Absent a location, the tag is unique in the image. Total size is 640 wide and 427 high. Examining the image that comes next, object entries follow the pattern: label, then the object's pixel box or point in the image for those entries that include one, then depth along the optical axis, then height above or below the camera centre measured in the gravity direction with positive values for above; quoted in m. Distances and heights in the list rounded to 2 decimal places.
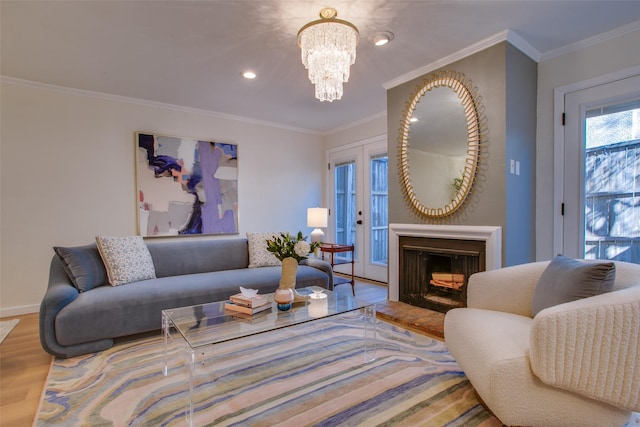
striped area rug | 1.58 -1.01
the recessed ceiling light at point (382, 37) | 2.40 +1.34
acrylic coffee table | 1.63 -0.65
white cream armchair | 1.24 -0.63
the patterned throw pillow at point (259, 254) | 3.61 -0.48
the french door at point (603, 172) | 2.45 +0.31
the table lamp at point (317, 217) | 4.36 -0.08
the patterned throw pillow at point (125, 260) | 2.78 -0.43
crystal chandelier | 2.06 +1.07
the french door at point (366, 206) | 4.68 +0.08
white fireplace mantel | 2.52 -0.22
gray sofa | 2.21 -0.64
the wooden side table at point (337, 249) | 4.05 -0.50
